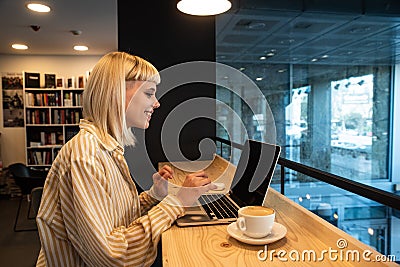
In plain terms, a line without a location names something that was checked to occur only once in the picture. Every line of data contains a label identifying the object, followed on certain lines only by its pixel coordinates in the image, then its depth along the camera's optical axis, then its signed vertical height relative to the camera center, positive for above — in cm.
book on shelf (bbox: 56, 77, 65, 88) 562 +67
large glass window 495 +32
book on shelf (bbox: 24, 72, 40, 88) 557 +71
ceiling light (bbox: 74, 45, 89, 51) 513 +116
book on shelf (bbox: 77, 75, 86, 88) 565 +68
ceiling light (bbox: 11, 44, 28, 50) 503 +115
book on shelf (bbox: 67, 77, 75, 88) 562 +67
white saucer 97 -34
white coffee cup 97 -30
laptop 119 -28
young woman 91 -20
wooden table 88 -37
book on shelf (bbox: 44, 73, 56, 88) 568 +69
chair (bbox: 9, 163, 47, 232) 386 -67
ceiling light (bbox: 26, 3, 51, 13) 312 +109
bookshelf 559 +6
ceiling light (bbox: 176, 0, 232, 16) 173 +61
